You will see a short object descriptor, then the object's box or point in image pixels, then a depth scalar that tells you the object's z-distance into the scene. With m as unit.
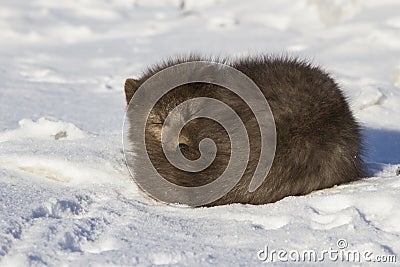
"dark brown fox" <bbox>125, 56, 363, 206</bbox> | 6.73
